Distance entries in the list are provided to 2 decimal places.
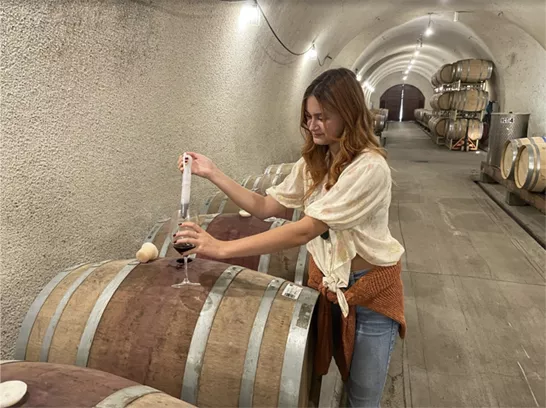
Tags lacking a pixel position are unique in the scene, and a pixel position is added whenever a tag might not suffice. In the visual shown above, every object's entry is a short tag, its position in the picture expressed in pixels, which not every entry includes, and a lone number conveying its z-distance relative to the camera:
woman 1.41
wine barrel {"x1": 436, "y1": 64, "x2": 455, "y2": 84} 12.98
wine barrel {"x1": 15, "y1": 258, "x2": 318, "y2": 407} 1.33
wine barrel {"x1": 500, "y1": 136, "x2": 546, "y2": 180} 5.46
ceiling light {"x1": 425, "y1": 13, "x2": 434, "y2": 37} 11.43
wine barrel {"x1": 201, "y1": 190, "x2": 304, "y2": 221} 2.86
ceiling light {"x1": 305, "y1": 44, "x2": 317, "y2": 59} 7.57
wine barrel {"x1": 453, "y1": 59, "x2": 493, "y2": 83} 11.66
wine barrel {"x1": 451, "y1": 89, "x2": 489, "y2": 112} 11.89
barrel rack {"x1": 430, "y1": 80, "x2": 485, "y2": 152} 12.50
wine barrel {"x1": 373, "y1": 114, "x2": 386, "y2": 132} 13.21
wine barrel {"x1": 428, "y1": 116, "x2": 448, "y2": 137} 13.80
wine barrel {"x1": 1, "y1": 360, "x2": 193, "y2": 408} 0.98
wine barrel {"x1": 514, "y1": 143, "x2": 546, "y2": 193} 5.09
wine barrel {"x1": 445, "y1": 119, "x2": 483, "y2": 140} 12.28
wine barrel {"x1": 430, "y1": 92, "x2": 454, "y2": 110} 13.20
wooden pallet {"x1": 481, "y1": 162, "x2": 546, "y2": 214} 5.31
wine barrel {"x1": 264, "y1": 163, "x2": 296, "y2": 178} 4.38
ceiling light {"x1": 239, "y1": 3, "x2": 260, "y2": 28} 4.00
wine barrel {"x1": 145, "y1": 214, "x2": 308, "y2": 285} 2.13
